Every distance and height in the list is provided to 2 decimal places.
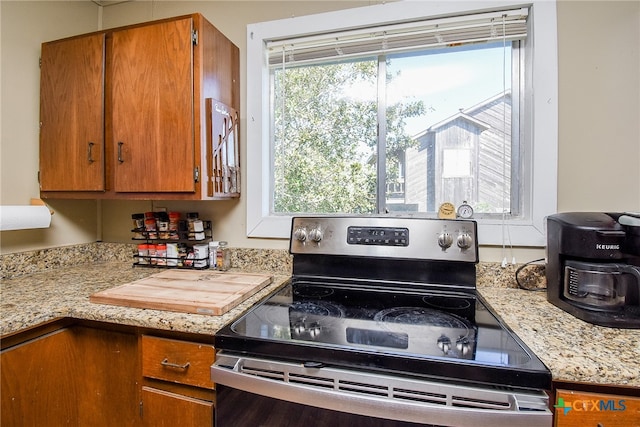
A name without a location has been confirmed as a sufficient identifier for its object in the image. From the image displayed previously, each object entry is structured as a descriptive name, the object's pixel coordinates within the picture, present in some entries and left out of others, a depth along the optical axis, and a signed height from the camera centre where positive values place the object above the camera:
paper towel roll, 1.25 -0.04
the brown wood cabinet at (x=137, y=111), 1.27 +0.42
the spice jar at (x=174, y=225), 1.54 -0.08
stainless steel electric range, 0.65 -0.35
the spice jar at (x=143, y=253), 1.57 -0.22
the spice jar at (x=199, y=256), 1.50 -0.23
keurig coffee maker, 0.87 -0.17
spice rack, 1.52 -0.16
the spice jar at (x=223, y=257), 1.52 -0.24
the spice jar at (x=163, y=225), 1.55 -0.08
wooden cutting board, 0.97 -0.29
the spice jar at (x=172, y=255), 1.53 -0.23
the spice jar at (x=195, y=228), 1.53 -0.10
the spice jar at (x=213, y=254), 1.51 -0.22
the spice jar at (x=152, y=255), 1.56 -0.23
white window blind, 1.29 +0.76
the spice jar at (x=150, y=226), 1.56 -0.09
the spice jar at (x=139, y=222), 1.56 -0.07
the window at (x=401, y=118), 1.29 +0.42
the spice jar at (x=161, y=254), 1.54 -0.23
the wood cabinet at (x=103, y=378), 0.89 -0.53
